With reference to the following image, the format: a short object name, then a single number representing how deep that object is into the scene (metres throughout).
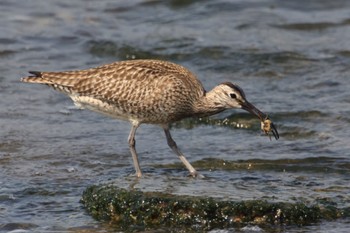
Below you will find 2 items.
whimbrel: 20.52
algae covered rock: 17.62
